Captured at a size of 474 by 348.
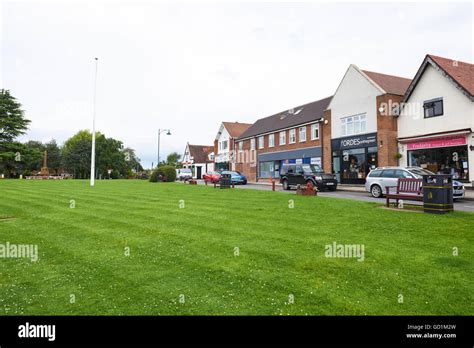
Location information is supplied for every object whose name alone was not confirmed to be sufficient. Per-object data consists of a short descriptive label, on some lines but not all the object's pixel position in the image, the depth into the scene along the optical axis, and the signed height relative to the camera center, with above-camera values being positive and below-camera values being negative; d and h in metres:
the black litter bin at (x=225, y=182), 25.20 +0.09
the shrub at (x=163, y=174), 38.50 +1.06
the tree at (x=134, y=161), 110.86 +7.57
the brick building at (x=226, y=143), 55.78 +7.21
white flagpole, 29.87 +5.72
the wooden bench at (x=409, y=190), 12.69 -0.25
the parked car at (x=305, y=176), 23.69 +0.54
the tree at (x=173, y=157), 112.44 +9.05
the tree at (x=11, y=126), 50.38 +8.88
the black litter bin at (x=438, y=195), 11.15 -0.38
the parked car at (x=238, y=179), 35.22 +0.46
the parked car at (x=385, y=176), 17.91 +0.42
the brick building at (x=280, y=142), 35.88 +5.37
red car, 35.10 +0.77
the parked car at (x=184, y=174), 49.26 +1.43
